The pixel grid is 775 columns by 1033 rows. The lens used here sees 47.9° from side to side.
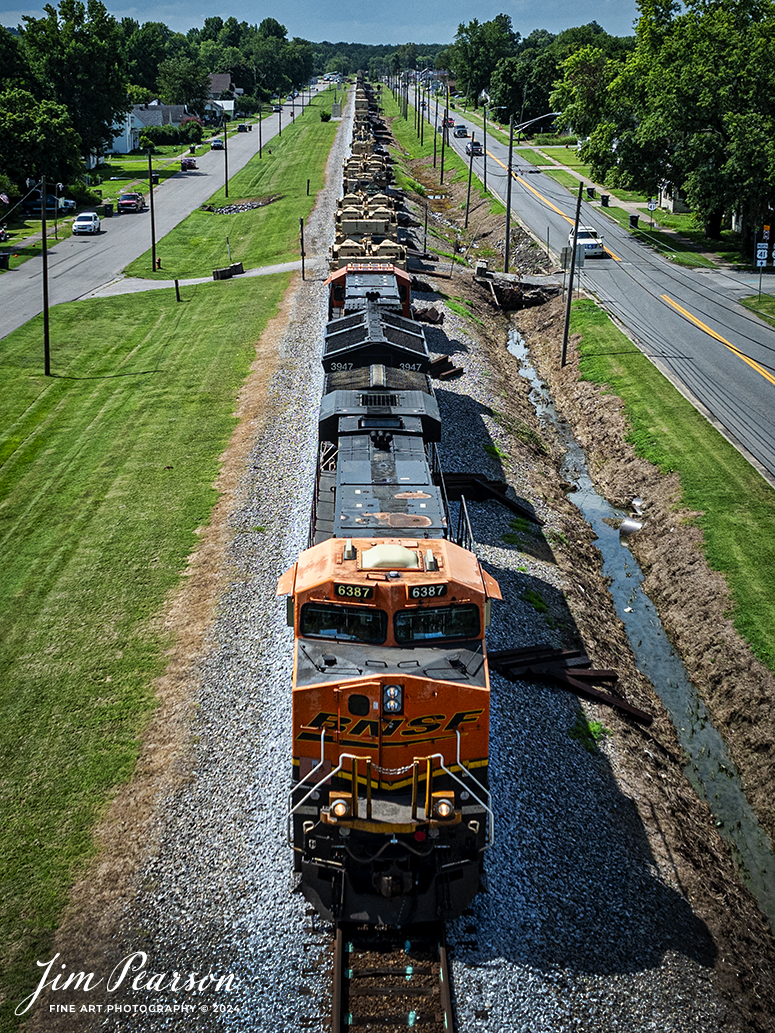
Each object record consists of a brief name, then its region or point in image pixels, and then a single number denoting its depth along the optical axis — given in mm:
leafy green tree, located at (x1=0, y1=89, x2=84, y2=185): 72500
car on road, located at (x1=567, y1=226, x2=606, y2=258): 59406
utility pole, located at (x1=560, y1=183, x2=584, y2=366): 40500
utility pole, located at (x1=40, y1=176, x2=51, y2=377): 38250
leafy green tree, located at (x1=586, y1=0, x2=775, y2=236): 52125
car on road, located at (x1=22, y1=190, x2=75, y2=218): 75750
